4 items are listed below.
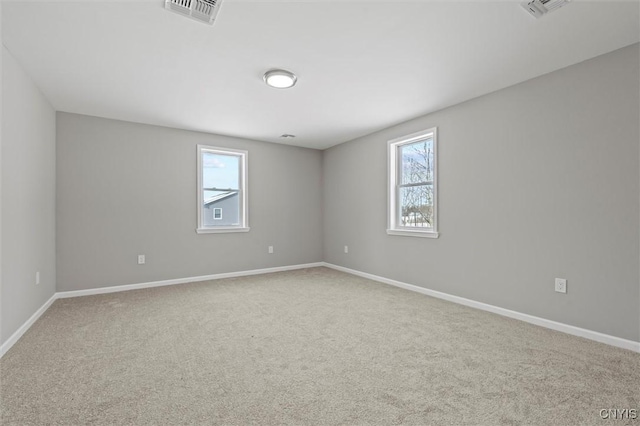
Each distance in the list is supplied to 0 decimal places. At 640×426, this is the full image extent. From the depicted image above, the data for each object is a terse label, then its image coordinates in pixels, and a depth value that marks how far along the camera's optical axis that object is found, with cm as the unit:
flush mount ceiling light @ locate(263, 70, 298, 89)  287
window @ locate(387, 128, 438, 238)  409
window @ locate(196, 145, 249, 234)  498
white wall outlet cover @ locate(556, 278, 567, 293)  279
